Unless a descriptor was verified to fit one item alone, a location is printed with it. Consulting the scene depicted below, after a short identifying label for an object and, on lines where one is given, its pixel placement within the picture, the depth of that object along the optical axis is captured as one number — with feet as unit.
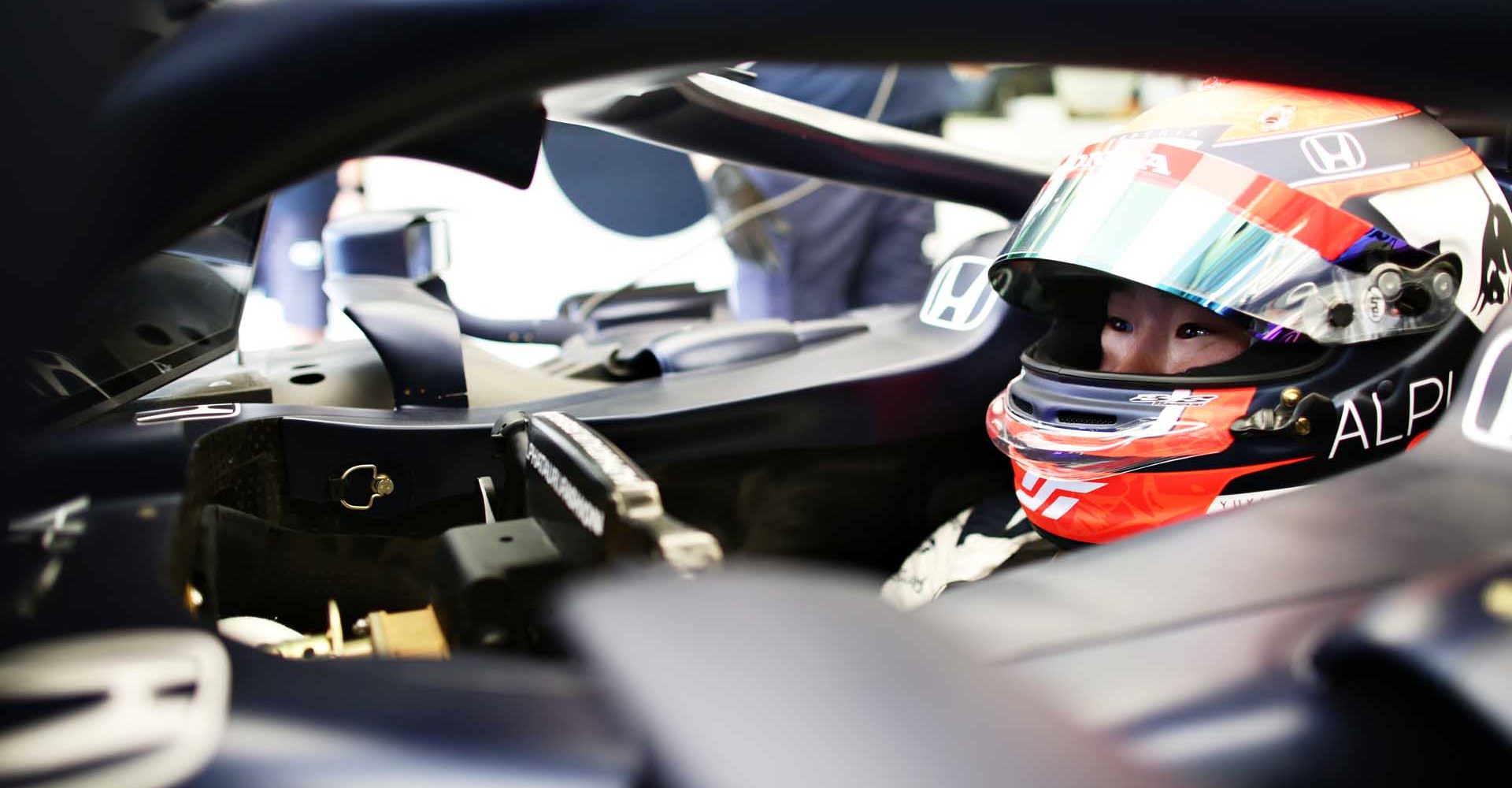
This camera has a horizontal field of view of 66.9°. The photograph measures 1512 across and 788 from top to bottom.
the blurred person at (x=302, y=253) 11.89
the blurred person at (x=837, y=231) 9.52
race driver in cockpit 3.44
